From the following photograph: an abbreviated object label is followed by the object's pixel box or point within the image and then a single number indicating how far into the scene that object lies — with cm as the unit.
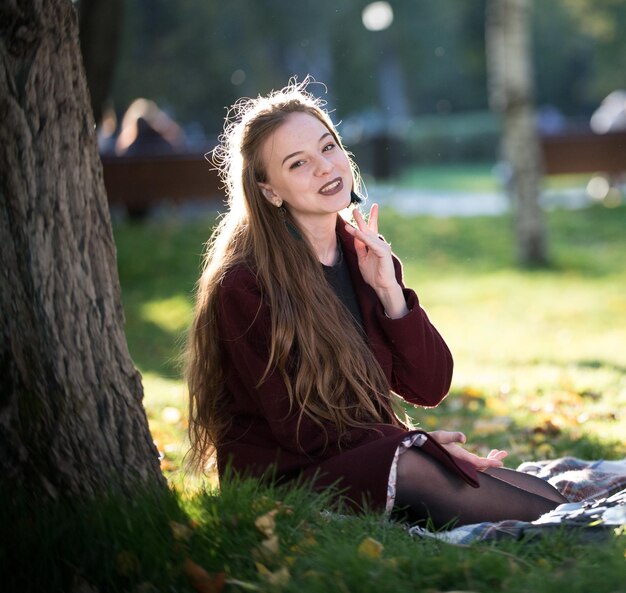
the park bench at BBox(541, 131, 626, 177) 1975
